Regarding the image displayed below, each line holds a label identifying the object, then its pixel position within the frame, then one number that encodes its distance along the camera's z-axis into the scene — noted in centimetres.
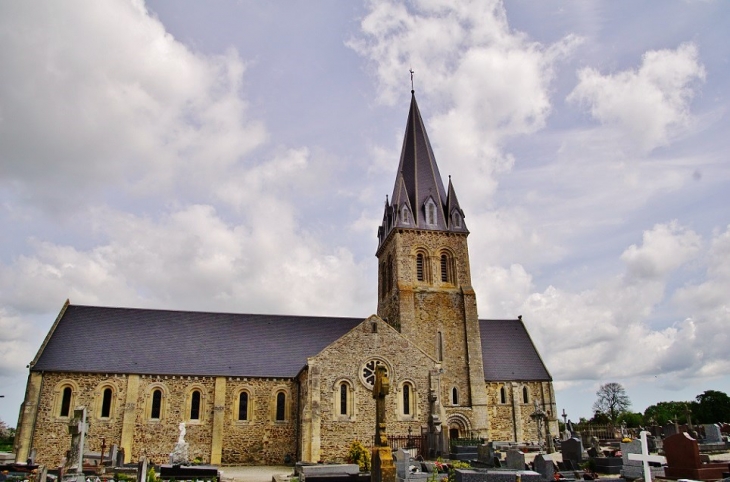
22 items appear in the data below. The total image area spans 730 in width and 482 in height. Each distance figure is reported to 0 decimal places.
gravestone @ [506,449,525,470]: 1789
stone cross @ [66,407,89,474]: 1792
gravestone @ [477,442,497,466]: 2037
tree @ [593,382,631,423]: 7638
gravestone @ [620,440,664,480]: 1598
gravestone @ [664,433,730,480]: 1419
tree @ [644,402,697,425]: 6624
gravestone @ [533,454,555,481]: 1582
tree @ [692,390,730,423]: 5516
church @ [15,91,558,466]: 2895
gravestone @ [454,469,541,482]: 1412
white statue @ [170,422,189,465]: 2251
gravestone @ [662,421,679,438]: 2600
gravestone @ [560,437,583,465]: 1967
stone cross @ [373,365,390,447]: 1434
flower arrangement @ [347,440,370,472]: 2257
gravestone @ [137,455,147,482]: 1475
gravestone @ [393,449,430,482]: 1584
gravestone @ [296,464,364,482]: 1608
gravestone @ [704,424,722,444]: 2662
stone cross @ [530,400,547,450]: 3291
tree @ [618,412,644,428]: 6612
